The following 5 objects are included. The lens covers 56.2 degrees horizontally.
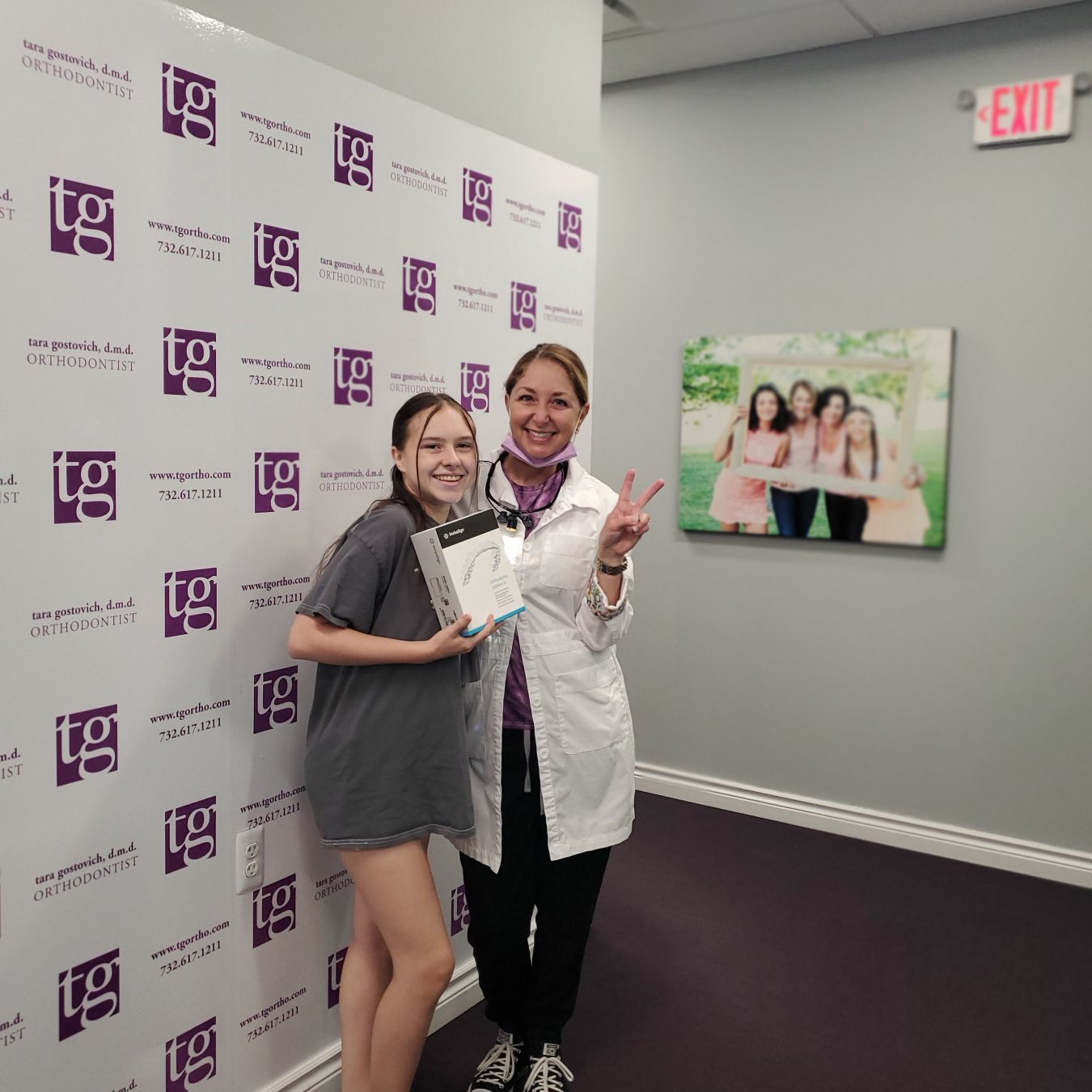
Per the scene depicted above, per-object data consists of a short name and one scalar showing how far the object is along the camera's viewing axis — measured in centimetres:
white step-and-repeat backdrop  169
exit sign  346
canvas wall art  379
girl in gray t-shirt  191
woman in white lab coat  218
